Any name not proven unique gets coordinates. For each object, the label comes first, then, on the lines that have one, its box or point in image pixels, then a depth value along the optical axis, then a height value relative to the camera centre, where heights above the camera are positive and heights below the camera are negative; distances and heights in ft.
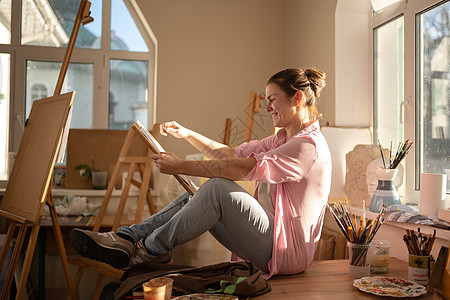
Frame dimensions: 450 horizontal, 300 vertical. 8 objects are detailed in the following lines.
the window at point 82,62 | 11.64 +2.57
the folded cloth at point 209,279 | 5.09 -1.34
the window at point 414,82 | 7.23 +1.42
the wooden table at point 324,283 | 5.15 -1.47
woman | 5.44 -0.55
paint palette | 5.08 -1.42
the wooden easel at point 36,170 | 7.29 -0.15
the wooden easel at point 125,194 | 8.83 -0.64
